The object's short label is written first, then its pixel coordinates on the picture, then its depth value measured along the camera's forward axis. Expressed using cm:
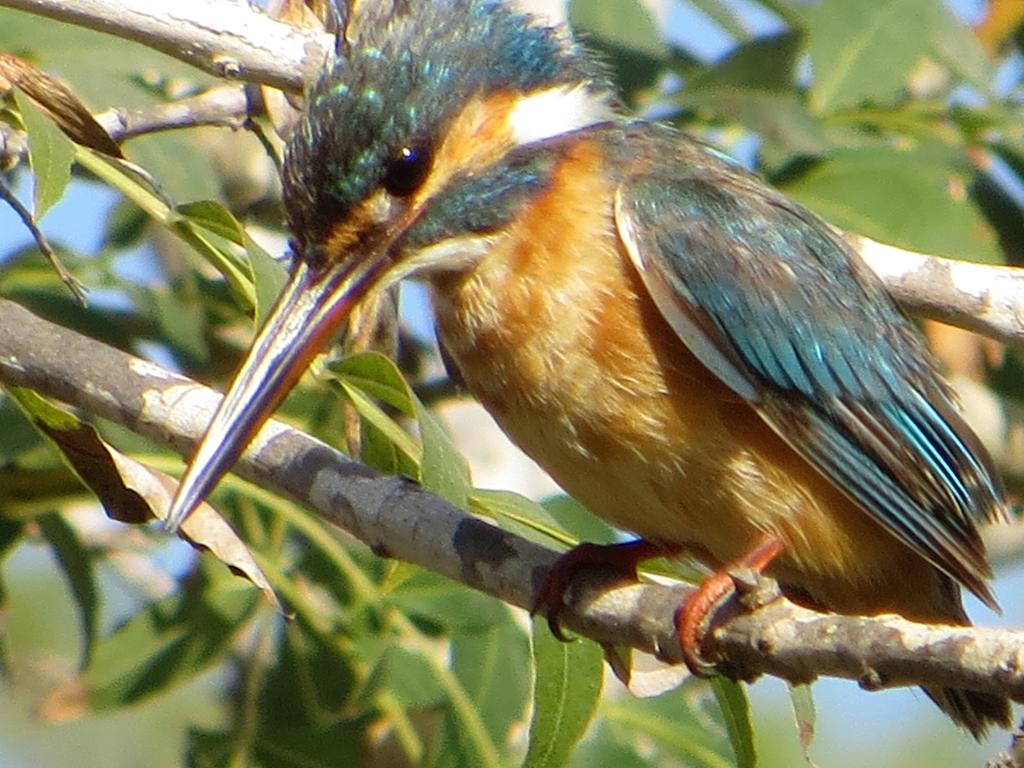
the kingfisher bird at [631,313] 534
